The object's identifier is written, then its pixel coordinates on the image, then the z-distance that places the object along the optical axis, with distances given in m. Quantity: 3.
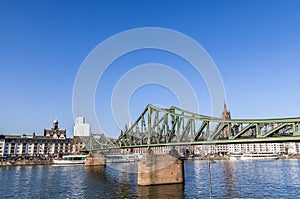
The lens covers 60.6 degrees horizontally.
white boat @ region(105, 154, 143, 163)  192.75
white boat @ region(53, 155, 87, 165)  165.75
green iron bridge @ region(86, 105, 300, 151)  39.81
